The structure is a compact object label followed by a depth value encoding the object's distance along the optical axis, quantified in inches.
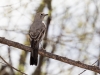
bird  439.5
